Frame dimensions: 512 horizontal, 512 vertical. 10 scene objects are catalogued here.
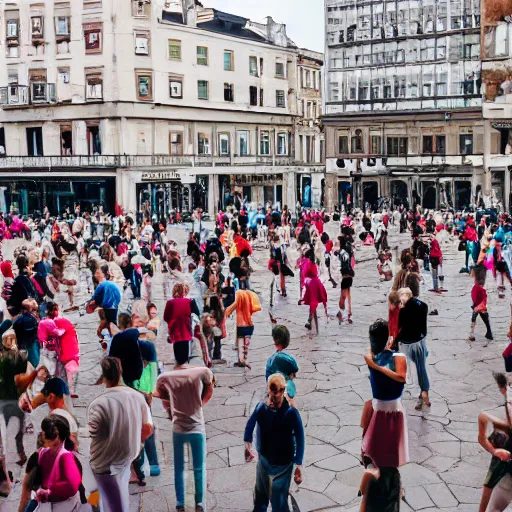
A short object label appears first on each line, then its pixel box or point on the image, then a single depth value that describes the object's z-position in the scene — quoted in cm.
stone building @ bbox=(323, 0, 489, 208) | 4634
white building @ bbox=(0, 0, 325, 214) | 4256
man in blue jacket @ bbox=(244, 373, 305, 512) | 591
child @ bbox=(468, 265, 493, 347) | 1245
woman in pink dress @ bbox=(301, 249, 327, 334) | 1346
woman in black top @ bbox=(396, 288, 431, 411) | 947
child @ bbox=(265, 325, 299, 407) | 721
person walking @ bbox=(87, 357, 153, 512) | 594
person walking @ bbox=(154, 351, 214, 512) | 666
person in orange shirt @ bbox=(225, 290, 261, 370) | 1117
